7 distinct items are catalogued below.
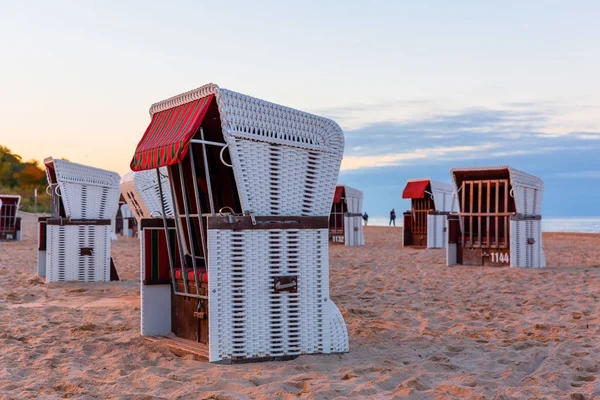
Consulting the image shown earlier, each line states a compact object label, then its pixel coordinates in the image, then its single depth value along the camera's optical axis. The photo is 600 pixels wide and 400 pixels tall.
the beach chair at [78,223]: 10.91
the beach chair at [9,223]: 24.59
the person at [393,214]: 45.21
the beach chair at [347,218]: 22.77
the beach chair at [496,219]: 12.75
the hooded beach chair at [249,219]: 4.89
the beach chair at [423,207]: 20.89
